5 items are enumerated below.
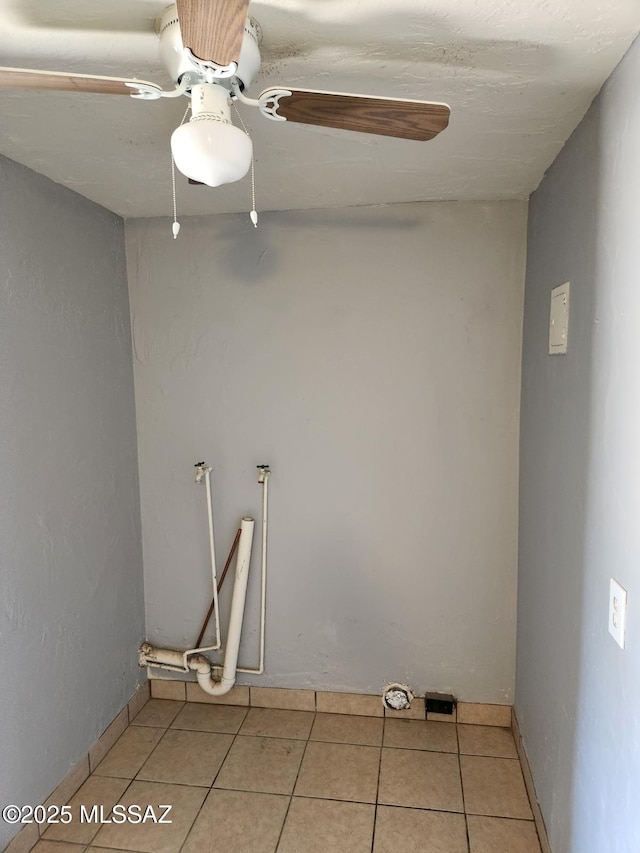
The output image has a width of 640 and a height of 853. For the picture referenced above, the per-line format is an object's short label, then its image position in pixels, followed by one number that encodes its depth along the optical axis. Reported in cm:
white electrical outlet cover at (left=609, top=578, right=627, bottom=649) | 108
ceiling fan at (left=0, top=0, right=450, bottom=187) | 90
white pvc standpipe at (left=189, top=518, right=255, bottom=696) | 221
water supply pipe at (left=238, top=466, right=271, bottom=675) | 220
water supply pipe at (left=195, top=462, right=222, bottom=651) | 221
